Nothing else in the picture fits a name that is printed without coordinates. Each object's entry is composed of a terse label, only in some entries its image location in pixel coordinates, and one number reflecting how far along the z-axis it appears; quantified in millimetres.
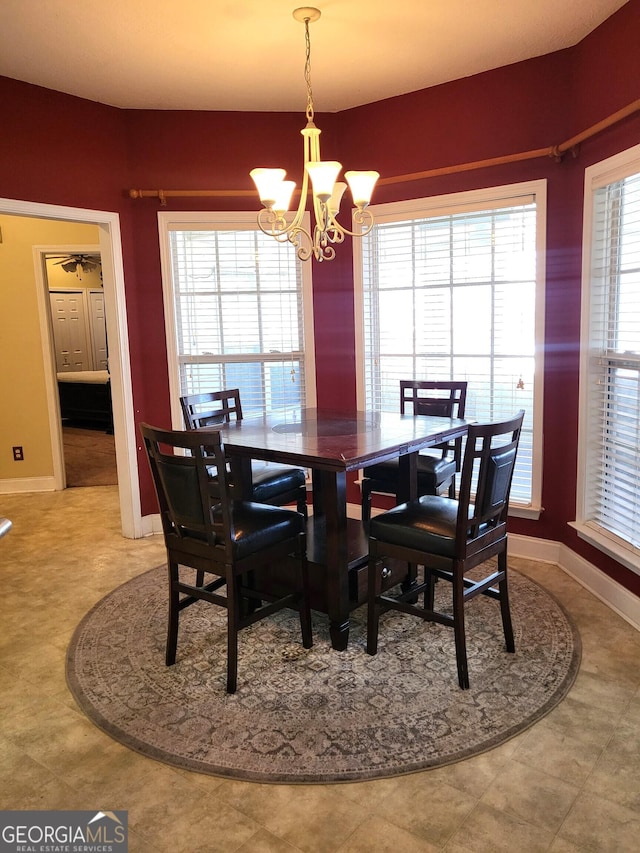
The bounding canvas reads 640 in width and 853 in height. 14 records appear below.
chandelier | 2590
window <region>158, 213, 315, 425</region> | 4148
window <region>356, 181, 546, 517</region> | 3541
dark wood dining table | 2514
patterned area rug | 2037
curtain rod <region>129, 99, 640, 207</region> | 2730
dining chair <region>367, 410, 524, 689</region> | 2311
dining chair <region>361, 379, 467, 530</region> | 3369
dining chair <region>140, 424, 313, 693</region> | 2291
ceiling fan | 10008
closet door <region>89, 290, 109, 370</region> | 10320
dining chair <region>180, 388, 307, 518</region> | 3308
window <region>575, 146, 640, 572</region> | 2891
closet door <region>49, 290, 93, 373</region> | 10000
